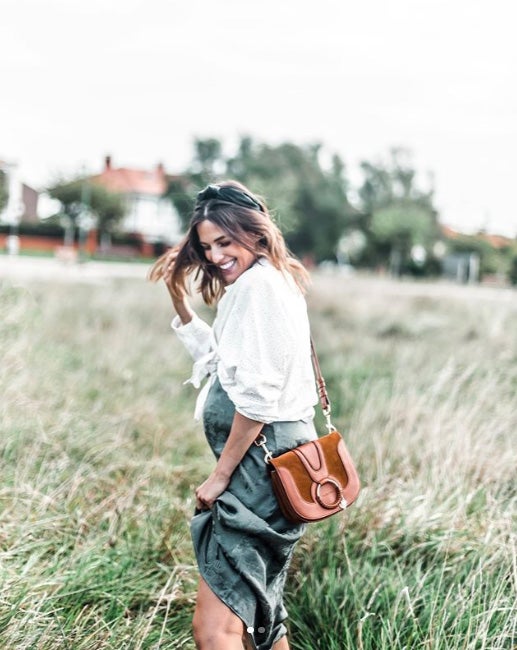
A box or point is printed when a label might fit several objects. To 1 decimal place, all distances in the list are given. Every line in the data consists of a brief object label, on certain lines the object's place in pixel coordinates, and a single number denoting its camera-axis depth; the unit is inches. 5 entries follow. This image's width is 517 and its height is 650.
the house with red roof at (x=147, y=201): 2406.5
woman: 79.0
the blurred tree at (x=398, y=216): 1403.8
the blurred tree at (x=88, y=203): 1424.7
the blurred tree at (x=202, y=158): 1796.0
